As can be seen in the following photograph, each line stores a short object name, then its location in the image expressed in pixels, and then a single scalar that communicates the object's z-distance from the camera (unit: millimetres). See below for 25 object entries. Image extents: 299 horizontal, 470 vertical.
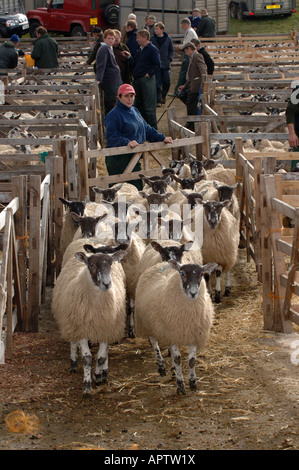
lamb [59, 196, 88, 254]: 7727
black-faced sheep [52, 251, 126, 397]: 5574
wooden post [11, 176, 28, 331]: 6434
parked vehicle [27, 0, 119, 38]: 28069
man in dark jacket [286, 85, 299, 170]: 9016
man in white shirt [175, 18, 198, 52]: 16859
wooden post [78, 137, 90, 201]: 8750
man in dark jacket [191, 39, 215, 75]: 14381
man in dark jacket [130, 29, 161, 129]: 13211
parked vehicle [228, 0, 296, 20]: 35312
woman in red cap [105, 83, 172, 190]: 8984
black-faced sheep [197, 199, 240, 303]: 7793
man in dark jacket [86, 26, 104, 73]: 15981
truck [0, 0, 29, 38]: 29812
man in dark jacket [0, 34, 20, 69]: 17578
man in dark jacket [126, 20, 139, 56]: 15320
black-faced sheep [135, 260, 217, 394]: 5484
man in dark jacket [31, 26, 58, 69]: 18172
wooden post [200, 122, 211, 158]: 10211
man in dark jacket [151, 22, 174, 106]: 17391
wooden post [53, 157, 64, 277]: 8031
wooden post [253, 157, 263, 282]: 7234
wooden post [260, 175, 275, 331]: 6715
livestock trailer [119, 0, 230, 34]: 27578
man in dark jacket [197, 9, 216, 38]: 21531
